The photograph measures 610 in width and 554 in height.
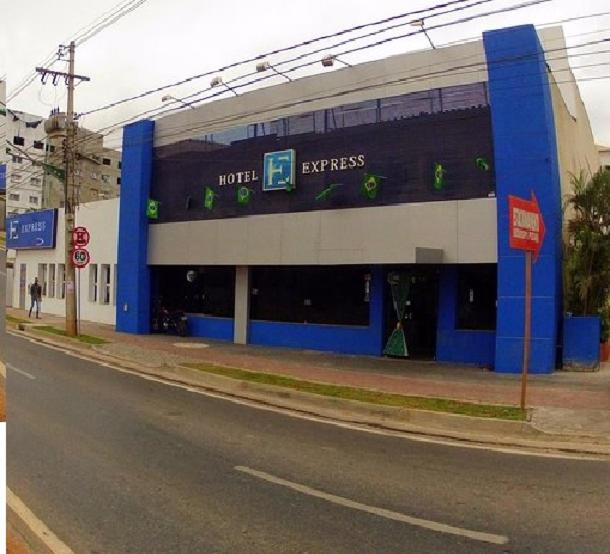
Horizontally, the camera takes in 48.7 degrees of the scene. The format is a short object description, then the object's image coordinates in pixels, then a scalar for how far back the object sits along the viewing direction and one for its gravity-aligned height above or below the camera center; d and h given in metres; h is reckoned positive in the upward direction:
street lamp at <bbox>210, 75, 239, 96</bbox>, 17.78 +5.33
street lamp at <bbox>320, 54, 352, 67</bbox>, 16.21 +5.41
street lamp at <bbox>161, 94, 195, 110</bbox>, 20.30 +5.60
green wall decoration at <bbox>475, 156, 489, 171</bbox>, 14.53 +2.70
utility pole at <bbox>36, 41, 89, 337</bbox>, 20.03 +2.65
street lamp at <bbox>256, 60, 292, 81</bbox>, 14.21 +4.66
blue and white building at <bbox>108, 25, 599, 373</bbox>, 13.89 +2.15
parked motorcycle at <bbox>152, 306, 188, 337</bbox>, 21.45 -1.28
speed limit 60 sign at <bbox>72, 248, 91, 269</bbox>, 19.45 +0.69
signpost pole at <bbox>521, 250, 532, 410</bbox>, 9.55 -0.18
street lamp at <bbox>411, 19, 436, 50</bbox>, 10.46 +4.25
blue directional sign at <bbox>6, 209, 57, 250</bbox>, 30.64 +2.41
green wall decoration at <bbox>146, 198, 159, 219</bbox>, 22.08 +2.40
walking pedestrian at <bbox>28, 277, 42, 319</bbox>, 28.34 -0.60
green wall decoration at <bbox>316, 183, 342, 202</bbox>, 17.12 +2.40
